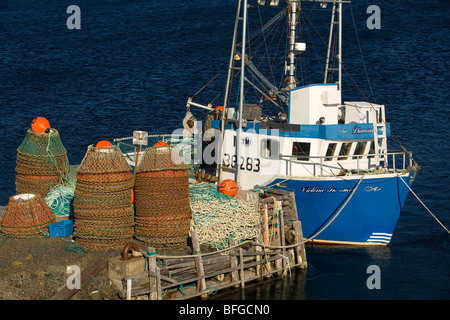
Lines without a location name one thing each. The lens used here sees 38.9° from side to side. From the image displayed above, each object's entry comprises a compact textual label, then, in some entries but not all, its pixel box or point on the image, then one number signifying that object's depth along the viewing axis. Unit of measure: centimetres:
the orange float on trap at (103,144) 2195
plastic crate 2220
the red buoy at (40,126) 2498
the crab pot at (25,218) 2197
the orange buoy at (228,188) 2428
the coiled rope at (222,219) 2195
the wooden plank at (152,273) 1931
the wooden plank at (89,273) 1869
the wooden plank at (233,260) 2160
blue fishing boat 2636
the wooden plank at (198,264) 2061
